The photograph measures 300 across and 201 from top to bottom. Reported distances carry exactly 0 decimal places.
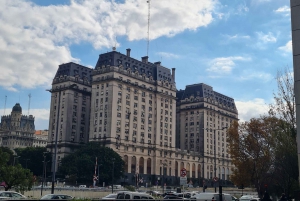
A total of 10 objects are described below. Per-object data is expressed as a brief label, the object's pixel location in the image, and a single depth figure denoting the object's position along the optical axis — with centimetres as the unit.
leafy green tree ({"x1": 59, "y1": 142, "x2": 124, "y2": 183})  10712
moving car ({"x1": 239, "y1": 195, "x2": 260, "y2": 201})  4838
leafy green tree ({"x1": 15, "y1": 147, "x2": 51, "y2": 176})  13250
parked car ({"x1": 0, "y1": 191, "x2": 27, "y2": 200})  3642
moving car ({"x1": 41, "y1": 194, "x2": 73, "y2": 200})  3675
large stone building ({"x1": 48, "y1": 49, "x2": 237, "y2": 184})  12681
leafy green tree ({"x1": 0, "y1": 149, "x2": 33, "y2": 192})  4684
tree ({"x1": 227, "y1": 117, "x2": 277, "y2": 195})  5578
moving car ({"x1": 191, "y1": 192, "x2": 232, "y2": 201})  3925
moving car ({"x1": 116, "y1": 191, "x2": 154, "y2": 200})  3375
